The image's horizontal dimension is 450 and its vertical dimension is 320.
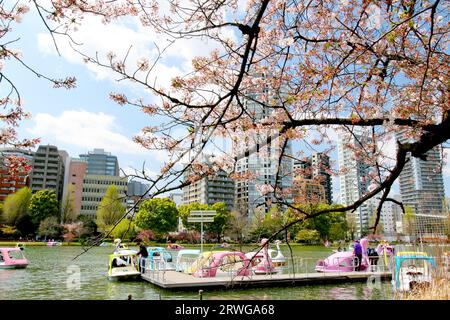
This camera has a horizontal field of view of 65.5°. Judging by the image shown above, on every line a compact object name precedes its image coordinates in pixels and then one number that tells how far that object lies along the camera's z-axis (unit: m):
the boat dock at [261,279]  11.19
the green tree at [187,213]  55.30
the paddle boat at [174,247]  42.46
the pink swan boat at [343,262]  15.27
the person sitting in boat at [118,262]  13.77
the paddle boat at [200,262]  13.13
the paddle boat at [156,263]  13.09
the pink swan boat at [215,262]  12.66
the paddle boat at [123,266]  13.29
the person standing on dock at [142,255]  14.10
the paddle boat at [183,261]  15.15
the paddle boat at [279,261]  16.61
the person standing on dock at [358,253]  15.07
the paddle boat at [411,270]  7.30
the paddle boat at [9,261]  16.86
